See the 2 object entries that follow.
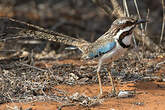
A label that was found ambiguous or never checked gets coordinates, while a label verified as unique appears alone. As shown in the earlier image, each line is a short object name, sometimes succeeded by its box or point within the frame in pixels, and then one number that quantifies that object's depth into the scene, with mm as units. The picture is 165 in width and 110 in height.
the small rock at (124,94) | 9609
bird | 9687
